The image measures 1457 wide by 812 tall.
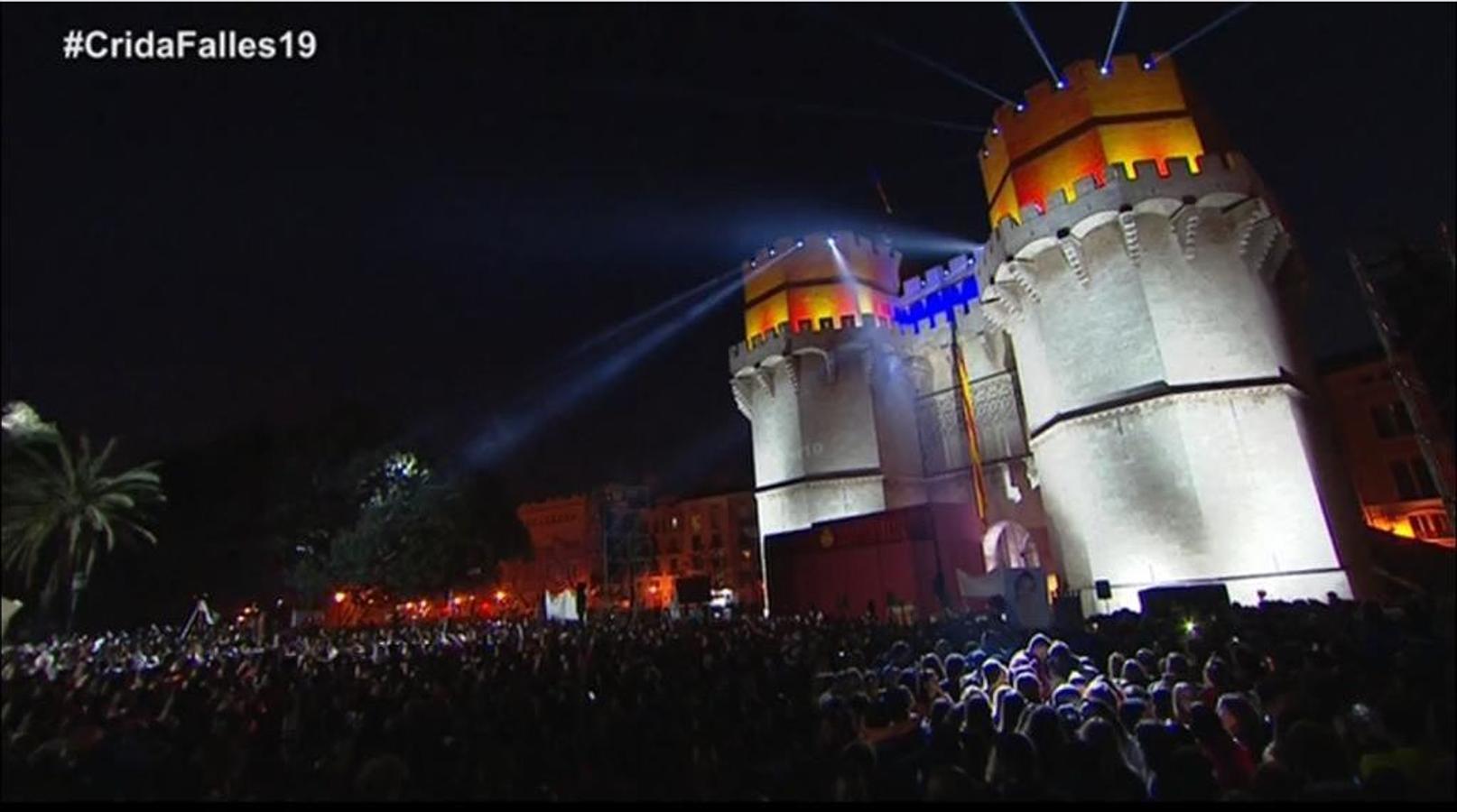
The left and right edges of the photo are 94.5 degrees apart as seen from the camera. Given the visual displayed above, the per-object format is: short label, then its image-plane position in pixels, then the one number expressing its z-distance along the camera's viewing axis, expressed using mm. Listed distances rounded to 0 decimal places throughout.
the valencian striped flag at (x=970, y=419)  29172
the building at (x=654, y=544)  71250
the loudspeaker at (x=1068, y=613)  15767
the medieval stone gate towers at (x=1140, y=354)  18500
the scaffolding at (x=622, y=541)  48500
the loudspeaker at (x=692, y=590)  34281
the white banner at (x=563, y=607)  31300
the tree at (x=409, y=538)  36062
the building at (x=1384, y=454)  34156
